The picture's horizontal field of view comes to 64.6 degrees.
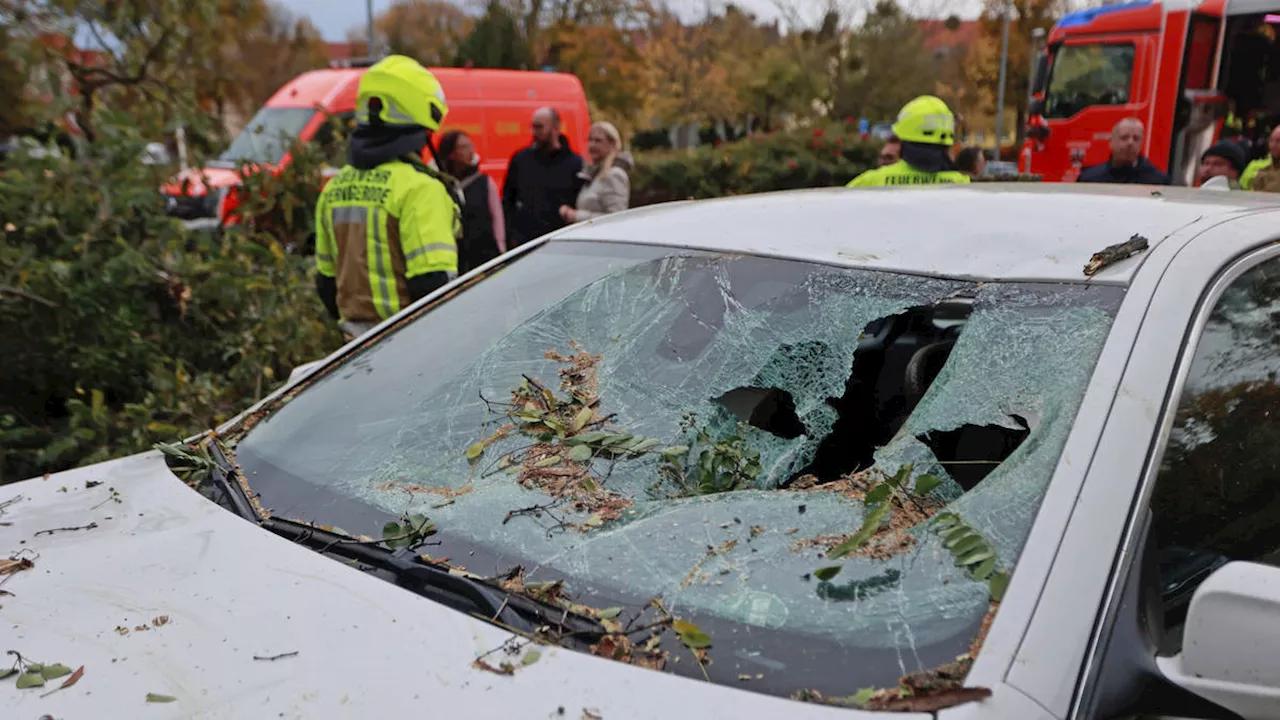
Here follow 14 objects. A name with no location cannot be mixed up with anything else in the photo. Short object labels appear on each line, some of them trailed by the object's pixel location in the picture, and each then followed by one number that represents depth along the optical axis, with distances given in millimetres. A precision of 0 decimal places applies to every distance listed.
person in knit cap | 6874
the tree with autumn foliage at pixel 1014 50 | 25906
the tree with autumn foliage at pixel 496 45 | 19578
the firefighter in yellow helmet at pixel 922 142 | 5441
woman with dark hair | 5355
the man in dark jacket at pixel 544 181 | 6621
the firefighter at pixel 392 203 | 3838
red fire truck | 10688
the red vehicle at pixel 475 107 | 10836
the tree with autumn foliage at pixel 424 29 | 25406
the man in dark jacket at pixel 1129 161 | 6289
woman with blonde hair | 6234
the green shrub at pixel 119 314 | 4340
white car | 1274
